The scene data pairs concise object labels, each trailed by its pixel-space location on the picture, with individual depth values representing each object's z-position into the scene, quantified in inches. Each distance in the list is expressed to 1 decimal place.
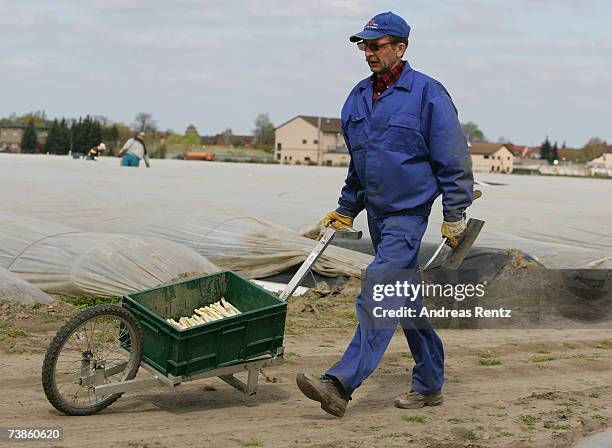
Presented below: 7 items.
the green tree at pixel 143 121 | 3794.8
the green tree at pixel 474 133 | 4880.4
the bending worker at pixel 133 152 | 862.5
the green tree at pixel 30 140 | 3292.3
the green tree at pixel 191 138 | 4803.2
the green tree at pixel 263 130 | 4773.1
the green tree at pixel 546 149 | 5265.8
